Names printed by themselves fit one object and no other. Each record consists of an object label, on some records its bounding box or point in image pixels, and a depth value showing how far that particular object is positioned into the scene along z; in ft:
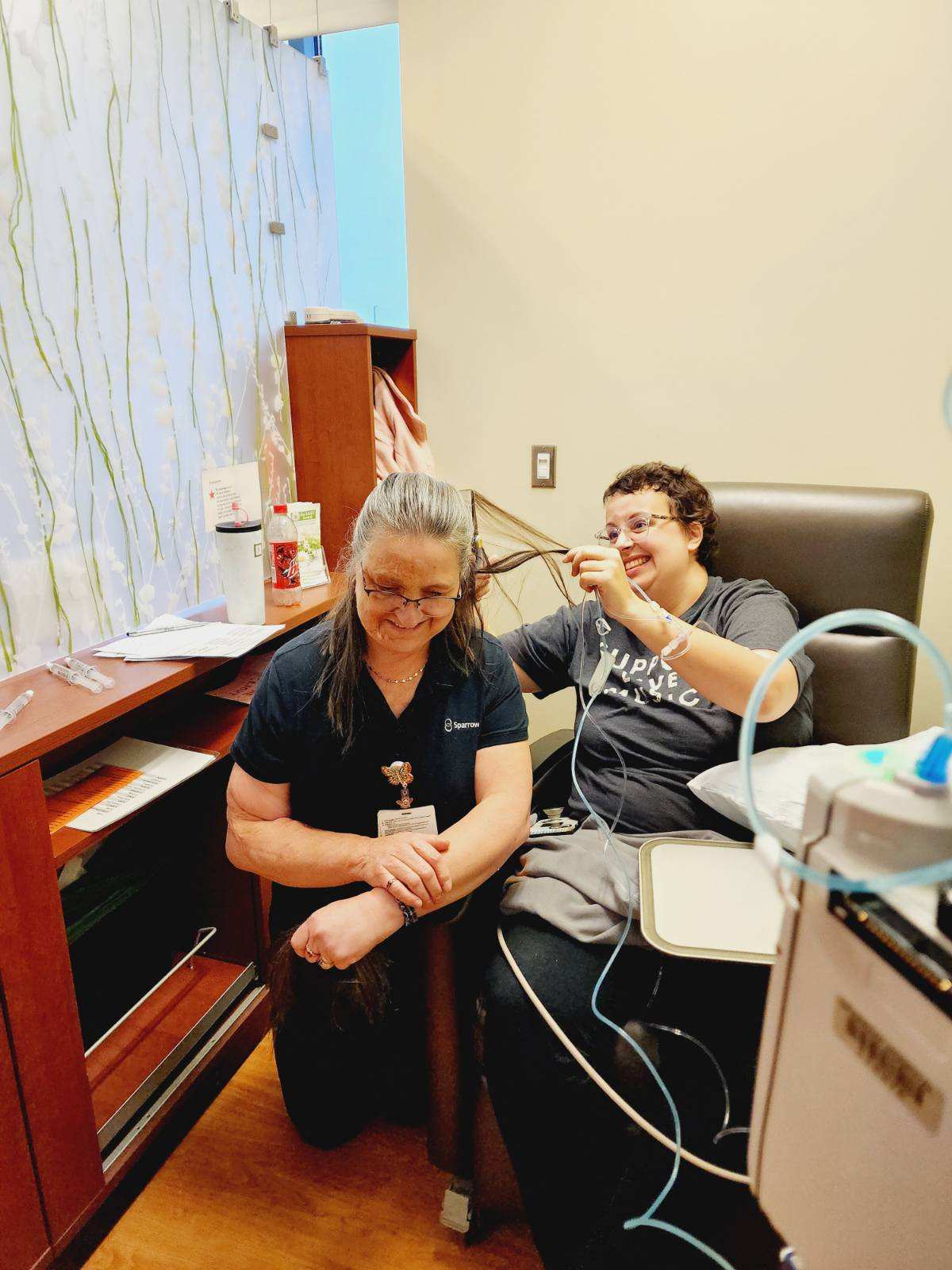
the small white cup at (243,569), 5.35
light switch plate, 7.24
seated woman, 3.70
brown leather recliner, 5.05
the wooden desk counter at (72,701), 3.68
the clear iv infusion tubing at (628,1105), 3.33
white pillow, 4.32
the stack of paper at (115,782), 4.17
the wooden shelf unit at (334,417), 6.54
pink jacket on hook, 6.95
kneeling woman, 3.86
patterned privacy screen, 4.33
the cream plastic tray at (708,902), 3.34
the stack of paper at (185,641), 4.80
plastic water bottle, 5.88
